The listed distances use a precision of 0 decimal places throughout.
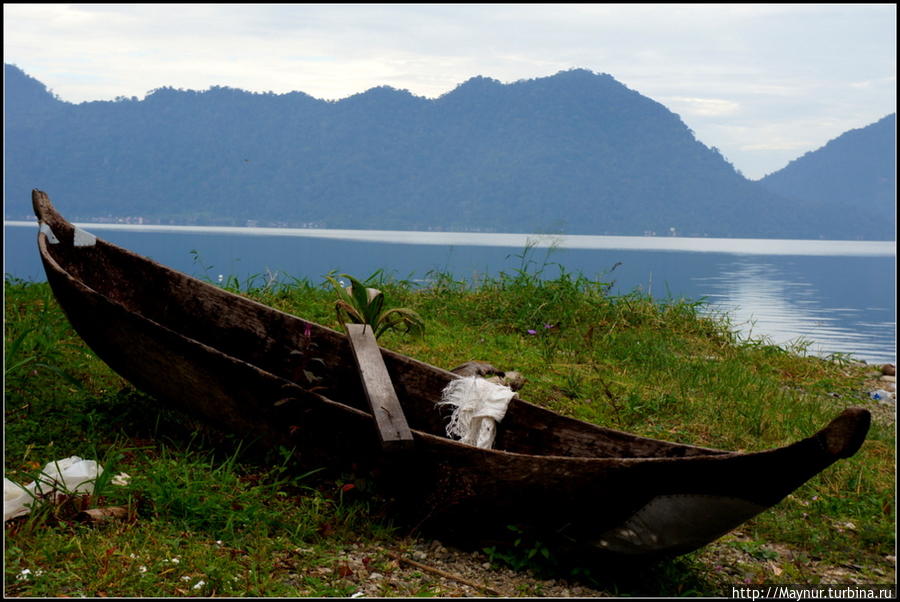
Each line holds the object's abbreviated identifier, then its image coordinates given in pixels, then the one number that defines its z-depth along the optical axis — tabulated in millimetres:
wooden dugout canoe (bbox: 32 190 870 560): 2582
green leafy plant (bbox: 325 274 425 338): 5445
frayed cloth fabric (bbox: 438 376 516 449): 3539
